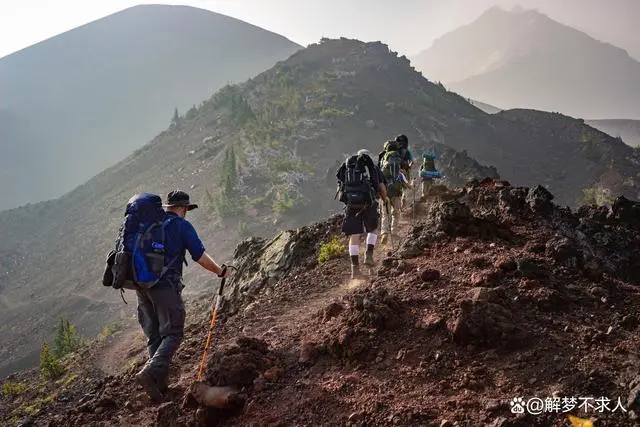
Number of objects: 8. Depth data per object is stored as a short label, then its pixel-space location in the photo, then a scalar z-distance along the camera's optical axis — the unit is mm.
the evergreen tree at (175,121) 74188
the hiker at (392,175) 9766
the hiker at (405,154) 10094
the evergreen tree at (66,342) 22500
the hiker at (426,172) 12500
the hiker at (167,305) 4836
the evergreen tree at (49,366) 16875
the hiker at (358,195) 7438
